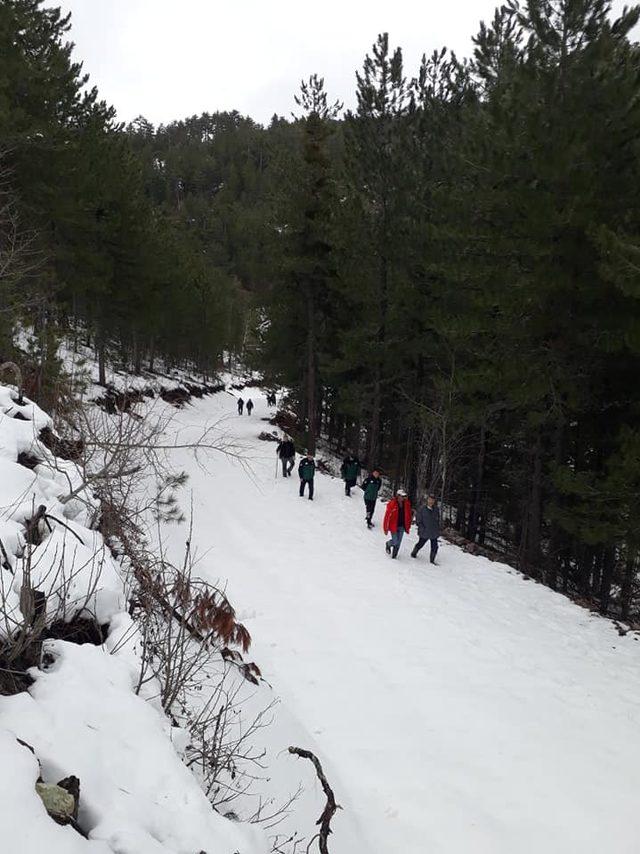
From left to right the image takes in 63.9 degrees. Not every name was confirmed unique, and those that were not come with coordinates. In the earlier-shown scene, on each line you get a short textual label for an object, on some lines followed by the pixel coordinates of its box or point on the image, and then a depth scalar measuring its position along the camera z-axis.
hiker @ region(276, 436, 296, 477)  16.75
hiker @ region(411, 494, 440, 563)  10.49
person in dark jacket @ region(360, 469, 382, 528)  12.30
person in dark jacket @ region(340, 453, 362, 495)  15.27
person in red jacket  10.49
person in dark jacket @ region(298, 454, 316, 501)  14.49
